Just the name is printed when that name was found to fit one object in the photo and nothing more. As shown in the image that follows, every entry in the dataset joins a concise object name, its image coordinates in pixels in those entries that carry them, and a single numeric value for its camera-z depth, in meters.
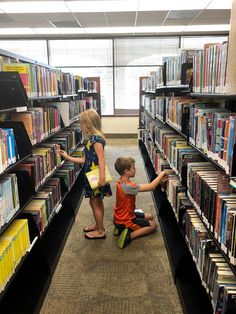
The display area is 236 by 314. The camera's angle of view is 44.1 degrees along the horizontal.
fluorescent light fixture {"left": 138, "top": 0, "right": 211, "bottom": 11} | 5.80
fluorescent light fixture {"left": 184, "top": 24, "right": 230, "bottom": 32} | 7.86
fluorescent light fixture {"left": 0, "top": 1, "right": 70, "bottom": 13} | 5.77
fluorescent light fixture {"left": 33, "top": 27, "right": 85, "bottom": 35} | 7.96
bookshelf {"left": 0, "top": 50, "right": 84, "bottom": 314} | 2.12
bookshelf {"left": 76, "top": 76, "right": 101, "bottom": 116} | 5.72
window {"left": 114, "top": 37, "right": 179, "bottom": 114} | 9.09
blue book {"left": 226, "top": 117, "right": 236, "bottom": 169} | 1.42
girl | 2.91
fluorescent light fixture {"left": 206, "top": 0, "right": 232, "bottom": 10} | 5.84
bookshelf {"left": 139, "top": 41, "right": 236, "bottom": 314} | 1.66
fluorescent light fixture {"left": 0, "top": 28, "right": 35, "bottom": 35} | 7.93
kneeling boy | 2.99
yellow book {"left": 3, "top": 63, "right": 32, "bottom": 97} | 2.38
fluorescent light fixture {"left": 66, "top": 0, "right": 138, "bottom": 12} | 5.77
